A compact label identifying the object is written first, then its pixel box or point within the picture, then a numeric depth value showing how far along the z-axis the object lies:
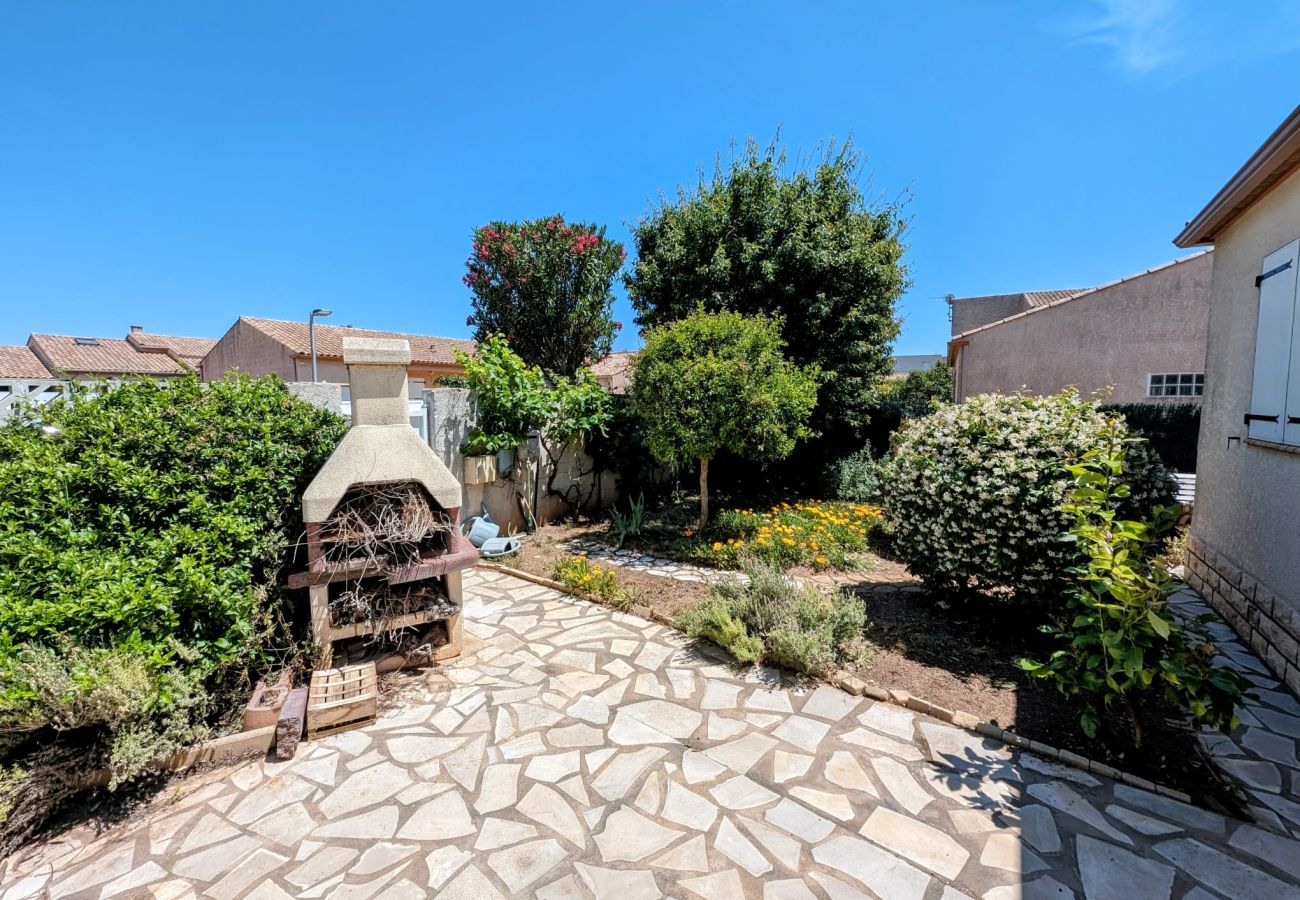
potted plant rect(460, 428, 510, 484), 7.35
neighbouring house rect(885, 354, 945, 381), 41.51
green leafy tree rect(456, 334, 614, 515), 7.45
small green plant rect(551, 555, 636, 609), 5.41
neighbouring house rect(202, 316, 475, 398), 21.45
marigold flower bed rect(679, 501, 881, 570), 6.47
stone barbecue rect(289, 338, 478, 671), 3.71
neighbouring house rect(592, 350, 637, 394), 22.85
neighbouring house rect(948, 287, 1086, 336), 24.64
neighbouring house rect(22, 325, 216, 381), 22.95
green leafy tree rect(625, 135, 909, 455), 9.38
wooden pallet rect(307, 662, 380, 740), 3.28
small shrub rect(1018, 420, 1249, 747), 2.57
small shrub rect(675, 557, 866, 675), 4.03
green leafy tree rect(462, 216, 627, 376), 11.48
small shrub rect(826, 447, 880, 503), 10.10
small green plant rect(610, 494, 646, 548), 7.68
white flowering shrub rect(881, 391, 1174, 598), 3.93
